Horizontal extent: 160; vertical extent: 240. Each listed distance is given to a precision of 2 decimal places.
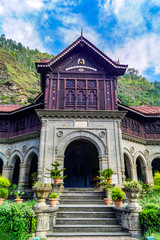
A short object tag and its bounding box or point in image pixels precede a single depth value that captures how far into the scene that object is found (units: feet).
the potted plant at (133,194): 25.39
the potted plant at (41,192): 24.16
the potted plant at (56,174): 38.91
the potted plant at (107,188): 36.40
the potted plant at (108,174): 38.81
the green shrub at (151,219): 22.38
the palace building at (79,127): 46.98
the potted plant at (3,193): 40.46
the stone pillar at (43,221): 23.04
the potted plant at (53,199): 29.73
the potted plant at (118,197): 29.69
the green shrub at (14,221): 18.52
